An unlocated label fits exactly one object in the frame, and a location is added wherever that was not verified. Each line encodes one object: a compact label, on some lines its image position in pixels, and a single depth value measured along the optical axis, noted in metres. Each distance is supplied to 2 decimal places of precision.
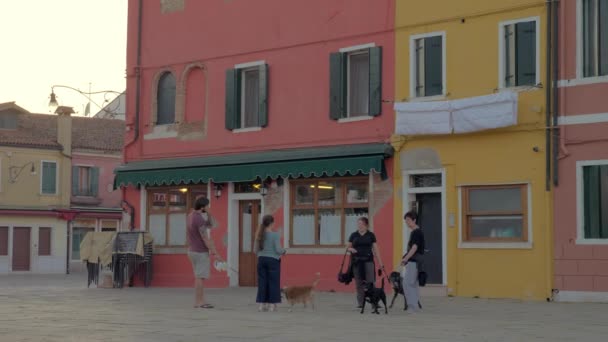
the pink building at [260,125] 25.88
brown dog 19.12
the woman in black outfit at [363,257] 19.47
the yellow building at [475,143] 22.69
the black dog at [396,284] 19.03
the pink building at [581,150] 21.73
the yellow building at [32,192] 59.81
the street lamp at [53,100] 41.19
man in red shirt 19.34
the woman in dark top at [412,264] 19.14
